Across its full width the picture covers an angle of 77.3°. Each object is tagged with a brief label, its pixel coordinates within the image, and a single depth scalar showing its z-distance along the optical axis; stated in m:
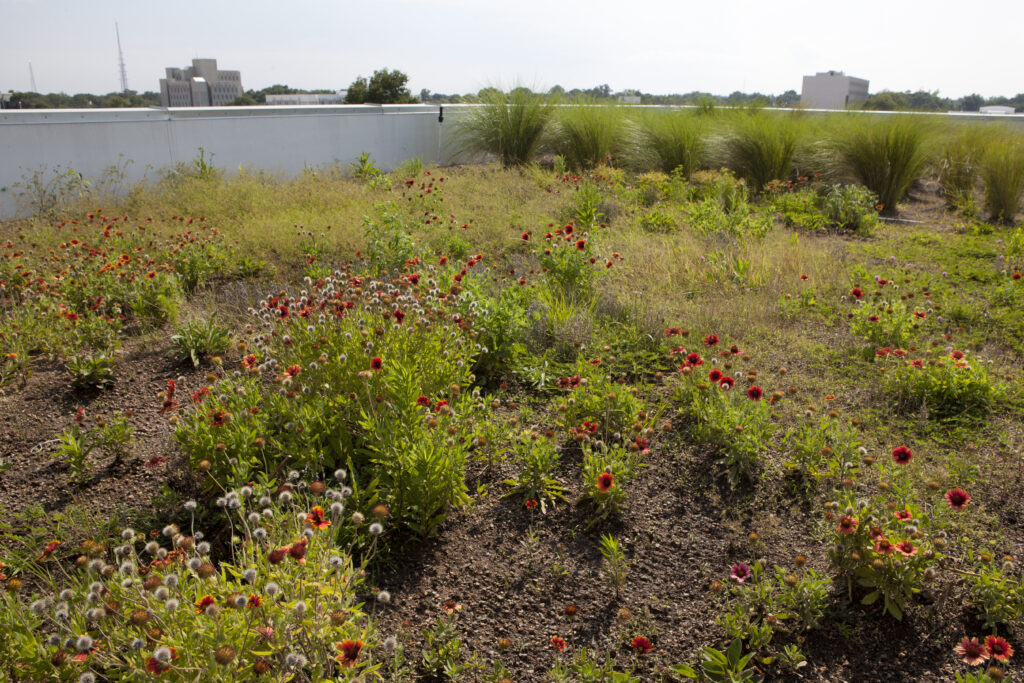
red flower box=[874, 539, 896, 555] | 1.91
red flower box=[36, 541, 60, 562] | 1.93
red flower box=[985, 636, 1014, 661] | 1.69
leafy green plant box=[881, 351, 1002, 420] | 3.07
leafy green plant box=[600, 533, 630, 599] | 2.11
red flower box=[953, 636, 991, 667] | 1.71
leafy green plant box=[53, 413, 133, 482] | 2.64
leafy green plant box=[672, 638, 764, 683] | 1.72
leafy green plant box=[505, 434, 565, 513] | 2.54
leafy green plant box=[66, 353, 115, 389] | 3.33
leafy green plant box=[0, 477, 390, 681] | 1.40
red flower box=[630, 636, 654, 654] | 1.79
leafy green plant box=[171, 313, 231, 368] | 3.67
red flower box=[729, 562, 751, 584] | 1.96
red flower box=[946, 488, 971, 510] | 2.00
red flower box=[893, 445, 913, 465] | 2.18
